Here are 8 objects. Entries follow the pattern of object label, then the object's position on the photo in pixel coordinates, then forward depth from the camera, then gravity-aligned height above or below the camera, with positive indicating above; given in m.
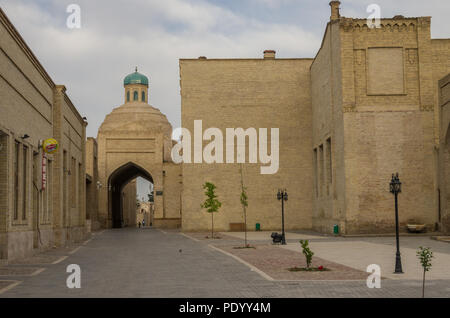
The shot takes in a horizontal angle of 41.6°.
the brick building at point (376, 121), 33.59 +3.85
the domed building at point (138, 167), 58.94 +2.45
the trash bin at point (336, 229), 34.88 -2.44
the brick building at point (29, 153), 20.33 +1.60
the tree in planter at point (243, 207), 42.47 -1.33
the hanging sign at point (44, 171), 25.92 +0.91
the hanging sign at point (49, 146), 25.75 +1.98
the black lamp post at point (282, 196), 27.49 -0.39
